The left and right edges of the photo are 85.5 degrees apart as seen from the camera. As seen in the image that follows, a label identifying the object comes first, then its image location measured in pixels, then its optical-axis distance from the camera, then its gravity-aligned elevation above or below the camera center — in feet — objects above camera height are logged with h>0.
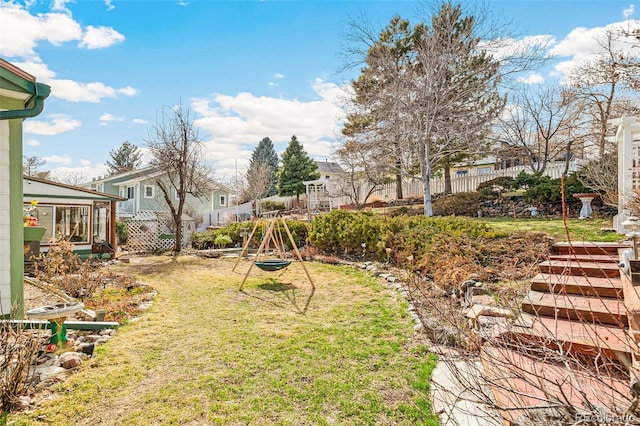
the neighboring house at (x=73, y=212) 37.93 +0.98
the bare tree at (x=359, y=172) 56.87 +8.22
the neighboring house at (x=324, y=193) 71.79 +5.32
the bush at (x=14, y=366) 9.27 -4.07
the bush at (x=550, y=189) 36.63 +2.69
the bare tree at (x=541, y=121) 55.88 +15.80
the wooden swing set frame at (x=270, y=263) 25.40 -3.39
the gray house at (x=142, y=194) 76.28 +5.79
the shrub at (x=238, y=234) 44.57 -2.40
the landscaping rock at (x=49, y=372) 10.99 -4.95
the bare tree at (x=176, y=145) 46.01 +9.91
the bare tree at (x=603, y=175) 30.82 +3.70
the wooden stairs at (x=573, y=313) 7.08 -3.23
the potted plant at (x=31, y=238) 27.50 -1.45
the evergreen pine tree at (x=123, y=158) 128.67 +23.02
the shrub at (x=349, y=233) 31.53 -1.67
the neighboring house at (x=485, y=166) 91.87 +13.71
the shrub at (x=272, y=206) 92.70 +3.09
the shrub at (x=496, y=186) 44.97 +3.93
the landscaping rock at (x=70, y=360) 11.96 -4.91
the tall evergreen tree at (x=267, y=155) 140.15 +25.88
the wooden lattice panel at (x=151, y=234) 50.01 -2.34
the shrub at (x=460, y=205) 44.83 +1.28
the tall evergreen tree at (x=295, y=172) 100.01 +13.22
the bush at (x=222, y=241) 49.37 -3.29
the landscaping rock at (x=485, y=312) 12.63 -3.64
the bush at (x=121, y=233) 56.29 -2.24
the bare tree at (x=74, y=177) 107.55 +13.42
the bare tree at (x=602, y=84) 43.01 +18.52
